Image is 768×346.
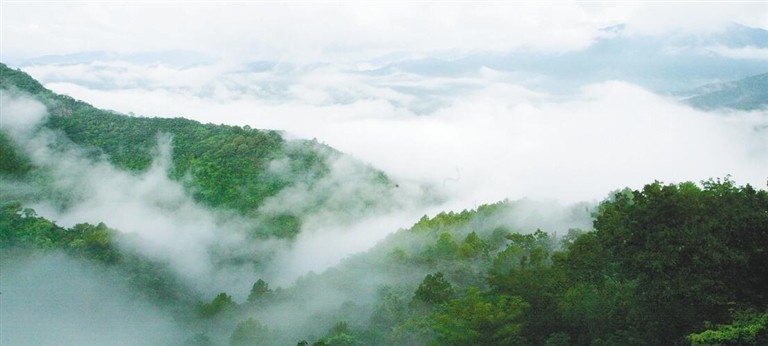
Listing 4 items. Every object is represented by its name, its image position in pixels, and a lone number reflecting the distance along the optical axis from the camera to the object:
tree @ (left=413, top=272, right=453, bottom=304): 33.28
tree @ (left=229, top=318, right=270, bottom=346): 37.94
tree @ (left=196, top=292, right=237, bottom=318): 48.97
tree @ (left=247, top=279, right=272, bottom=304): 48.62
